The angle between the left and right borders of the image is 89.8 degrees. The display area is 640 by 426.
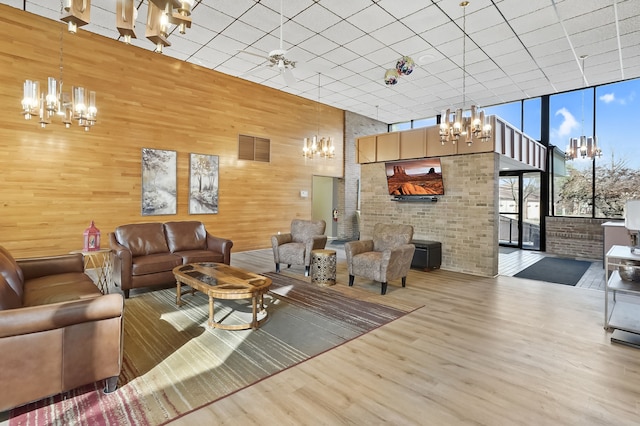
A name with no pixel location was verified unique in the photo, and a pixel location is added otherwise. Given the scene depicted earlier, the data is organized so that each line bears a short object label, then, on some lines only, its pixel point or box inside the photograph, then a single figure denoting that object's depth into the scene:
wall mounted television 6.69
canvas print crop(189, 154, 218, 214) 7.12
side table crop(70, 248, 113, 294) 4.52
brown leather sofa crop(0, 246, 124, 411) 1.94
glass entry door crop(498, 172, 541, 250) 9.23
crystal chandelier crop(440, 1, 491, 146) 4.92
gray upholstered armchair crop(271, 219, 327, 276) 5.86
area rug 2.09
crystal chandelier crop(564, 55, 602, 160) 7.33
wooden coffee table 3.31
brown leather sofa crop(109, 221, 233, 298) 4.43
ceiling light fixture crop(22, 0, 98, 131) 3.96
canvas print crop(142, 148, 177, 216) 6.48
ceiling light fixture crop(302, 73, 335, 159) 7.47
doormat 5.84
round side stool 5.13
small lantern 4.54
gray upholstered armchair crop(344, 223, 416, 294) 4.73
